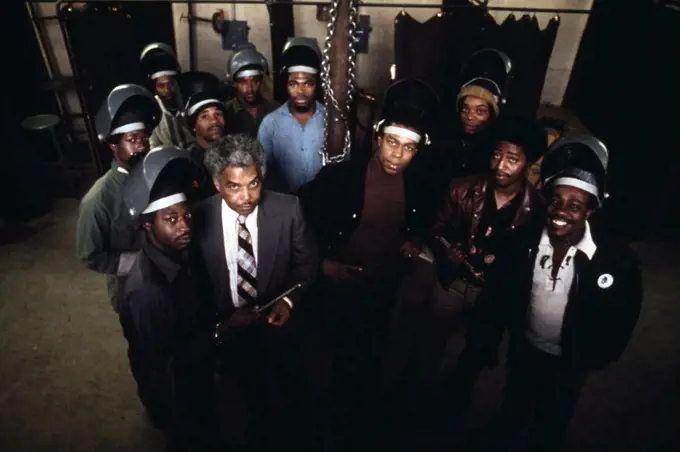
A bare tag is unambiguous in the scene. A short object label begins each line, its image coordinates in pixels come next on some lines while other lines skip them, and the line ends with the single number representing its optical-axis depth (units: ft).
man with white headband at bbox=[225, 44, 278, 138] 16.20
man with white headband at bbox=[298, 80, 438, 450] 11.43
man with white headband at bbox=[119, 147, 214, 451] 9.04
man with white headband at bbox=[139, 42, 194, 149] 15.66
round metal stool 21.50
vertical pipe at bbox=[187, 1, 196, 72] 25.17
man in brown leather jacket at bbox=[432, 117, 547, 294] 10.94
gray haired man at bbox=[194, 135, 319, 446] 10.01
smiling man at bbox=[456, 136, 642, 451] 9.39
